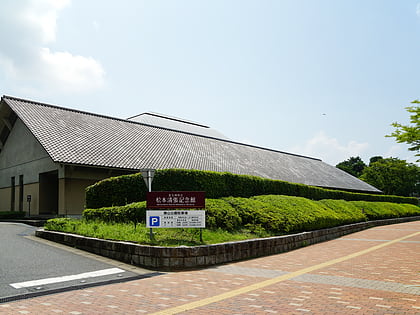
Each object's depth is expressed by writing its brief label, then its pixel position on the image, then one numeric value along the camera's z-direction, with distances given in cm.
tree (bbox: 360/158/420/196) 5497
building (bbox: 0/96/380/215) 1983
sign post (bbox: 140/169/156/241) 1110
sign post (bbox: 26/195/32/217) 2221
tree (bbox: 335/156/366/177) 8468
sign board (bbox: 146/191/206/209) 1028
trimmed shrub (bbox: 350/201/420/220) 2505
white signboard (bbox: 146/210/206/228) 1023
